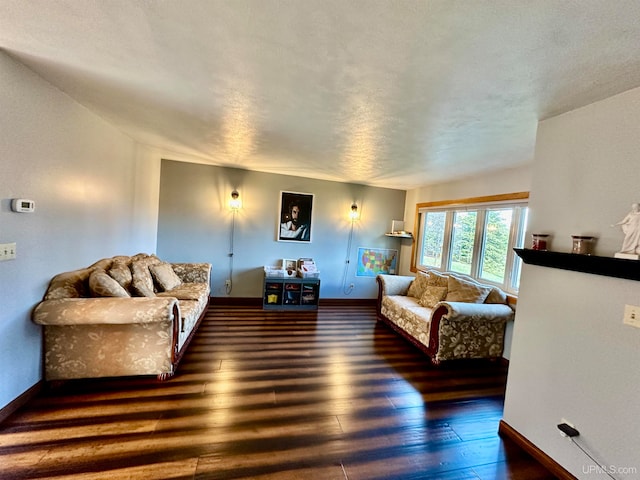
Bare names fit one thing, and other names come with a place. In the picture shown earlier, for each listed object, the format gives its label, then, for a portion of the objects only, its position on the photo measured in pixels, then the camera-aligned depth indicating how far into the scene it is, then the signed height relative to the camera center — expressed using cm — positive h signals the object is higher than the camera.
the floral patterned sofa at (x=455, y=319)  293 -98
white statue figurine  139 +11
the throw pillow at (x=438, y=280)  385 -63
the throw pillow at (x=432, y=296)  366 -83
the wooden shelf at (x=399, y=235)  515 -1
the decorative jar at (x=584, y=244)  161 +3
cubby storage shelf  455 -118
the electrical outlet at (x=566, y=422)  164 -110
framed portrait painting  487 +16
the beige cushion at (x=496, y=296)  321 -66
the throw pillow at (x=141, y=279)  275 -73
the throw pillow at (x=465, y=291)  324 -65
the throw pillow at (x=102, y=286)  229 -66
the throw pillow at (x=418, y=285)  414 -79
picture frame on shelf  475 -76
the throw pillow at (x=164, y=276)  343 -82
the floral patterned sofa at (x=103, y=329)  208 -99
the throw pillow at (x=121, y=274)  263 -64
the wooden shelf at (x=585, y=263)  140 -8
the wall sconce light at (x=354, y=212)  518 +35
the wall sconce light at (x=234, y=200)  459 +35
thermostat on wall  176 -1
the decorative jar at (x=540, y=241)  187 +3
